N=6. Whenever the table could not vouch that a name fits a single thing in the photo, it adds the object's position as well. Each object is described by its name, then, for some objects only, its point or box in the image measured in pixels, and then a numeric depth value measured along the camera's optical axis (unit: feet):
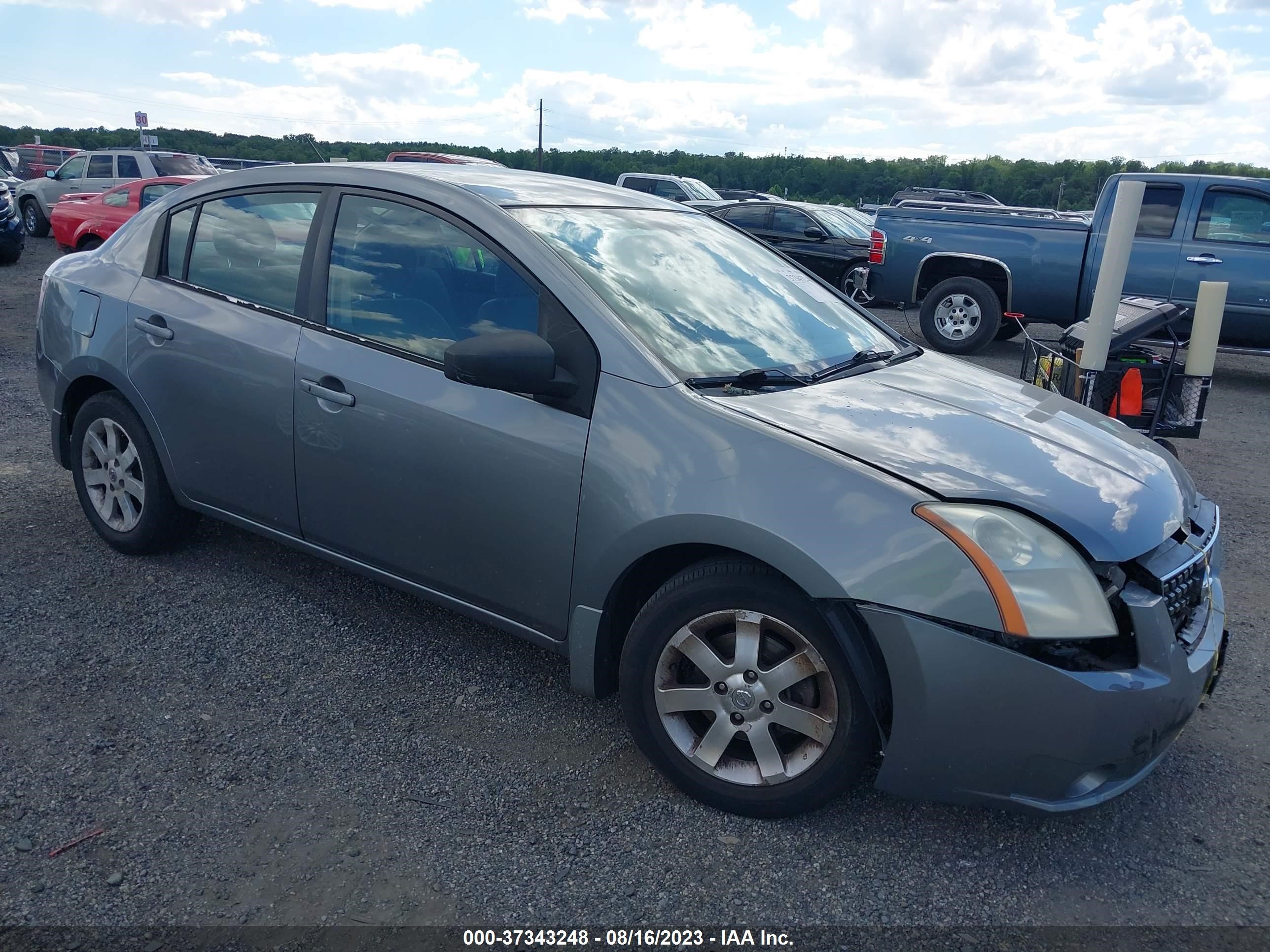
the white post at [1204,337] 18.76
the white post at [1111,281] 18.57
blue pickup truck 33.58
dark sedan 49.83
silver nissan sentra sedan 8.19
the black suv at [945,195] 92.53
